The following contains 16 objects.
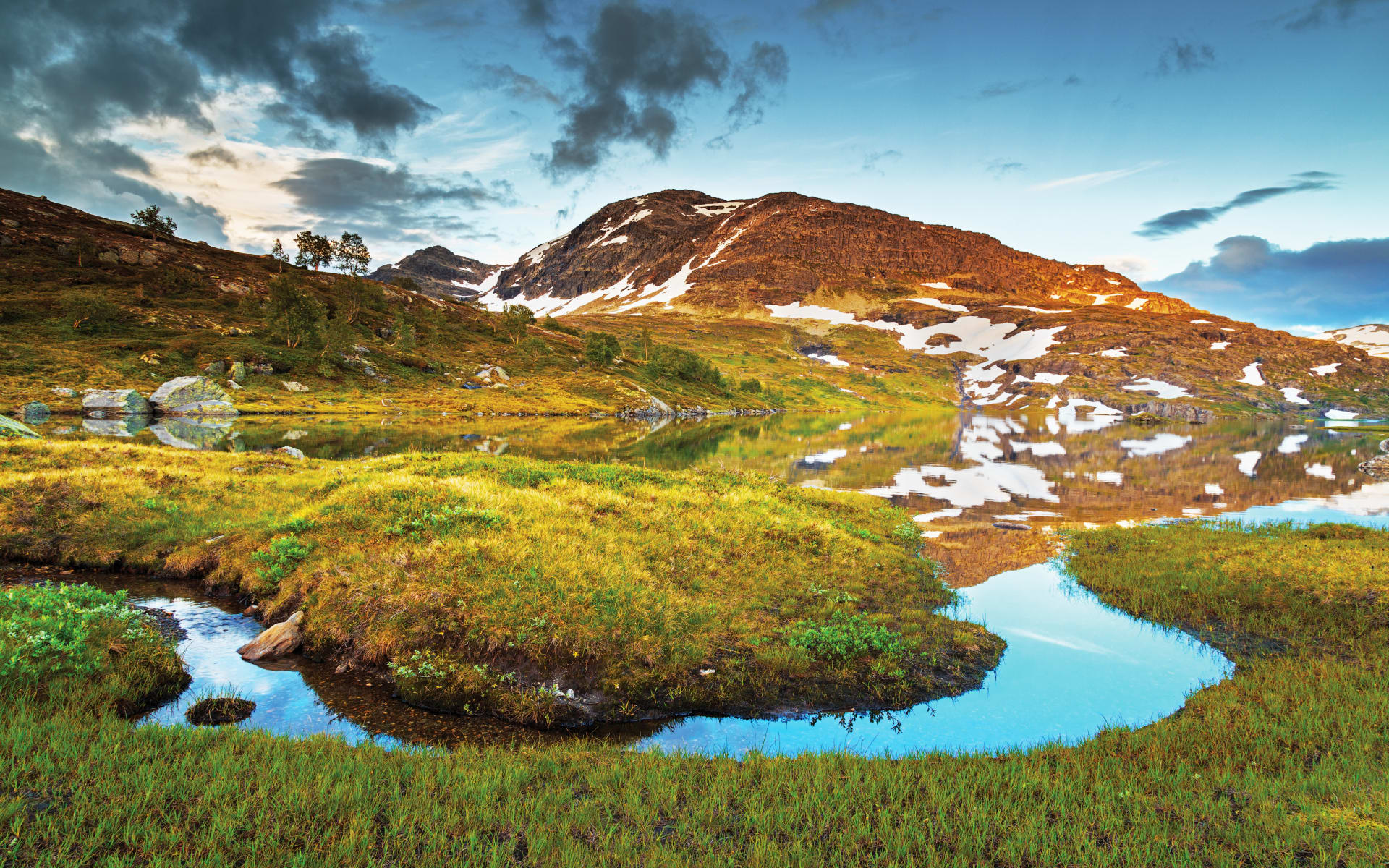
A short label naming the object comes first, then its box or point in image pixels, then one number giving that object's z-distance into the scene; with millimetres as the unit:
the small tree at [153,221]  148250
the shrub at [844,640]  13523
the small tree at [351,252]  163125
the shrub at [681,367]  185625
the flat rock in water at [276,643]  13023
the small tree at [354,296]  141375
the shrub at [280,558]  15953
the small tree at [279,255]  155500
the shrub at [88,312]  100875
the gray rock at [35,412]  66688
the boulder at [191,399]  85375
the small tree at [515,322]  168875
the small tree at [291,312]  115062
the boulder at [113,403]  78375
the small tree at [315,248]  156375
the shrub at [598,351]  159500
